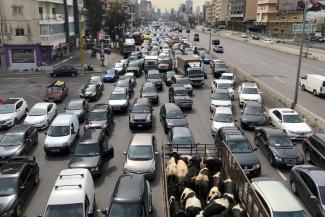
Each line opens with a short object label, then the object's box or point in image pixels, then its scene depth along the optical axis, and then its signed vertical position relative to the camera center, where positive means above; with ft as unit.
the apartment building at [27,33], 173.37 -7.64
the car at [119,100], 100.12 -21.81
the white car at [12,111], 89.86 -23.33
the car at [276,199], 42.65 -20.59
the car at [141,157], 60.13 -22.55
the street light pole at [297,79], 89.88 -14.32
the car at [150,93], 108.76 -21.26
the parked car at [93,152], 61.31 -22.80
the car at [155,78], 130.31 -20.67
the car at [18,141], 68.59 -23.34
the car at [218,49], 243.81 -18.82
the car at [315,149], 64.15 -22.12
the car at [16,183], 48.93 -23.20
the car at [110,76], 148.25 -22.43
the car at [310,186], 48.12 -22.06
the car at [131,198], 43.24 -21.05
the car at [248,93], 104.58 -20.38
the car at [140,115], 85.92 -21.95
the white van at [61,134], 71.72 -22.83
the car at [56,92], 113.91 -22.70
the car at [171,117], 81.70 -21.68
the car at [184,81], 120.37 -20.01
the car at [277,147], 64.95 -22.45
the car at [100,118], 83.82 -22.58
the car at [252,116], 86.28 -21.81
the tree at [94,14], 255.50 +2.51
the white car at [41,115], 88.05 -23.19
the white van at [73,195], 44.42 -21.53
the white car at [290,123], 79.15 -21.90
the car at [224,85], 113.29 -19.64
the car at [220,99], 98.99 -20.75
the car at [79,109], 93.45 -22.58
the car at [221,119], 81.15 -21.56
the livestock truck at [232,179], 36.42 -18.63
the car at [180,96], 102.22 -21.18
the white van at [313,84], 115.55 -19.51
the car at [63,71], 161.99 -22.93
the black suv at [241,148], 61.11 -21.84
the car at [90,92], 115.65 -22.67
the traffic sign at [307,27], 119.71 -1.88
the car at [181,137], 64.23 -21.32
